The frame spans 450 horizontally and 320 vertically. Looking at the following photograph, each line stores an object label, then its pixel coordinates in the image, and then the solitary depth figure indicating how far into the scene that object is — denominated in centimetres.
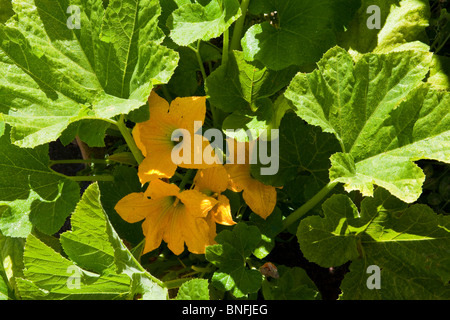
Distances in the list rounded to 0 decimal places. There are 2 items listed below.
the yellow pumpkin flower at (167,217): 104
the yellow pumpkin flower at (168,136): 106
